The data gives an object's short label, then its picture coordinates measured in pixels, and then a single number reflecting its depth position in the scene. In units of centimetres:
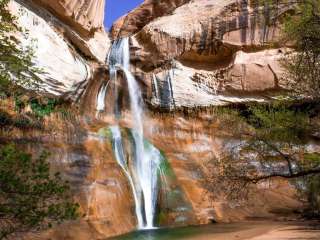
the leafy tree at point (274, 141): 1363
